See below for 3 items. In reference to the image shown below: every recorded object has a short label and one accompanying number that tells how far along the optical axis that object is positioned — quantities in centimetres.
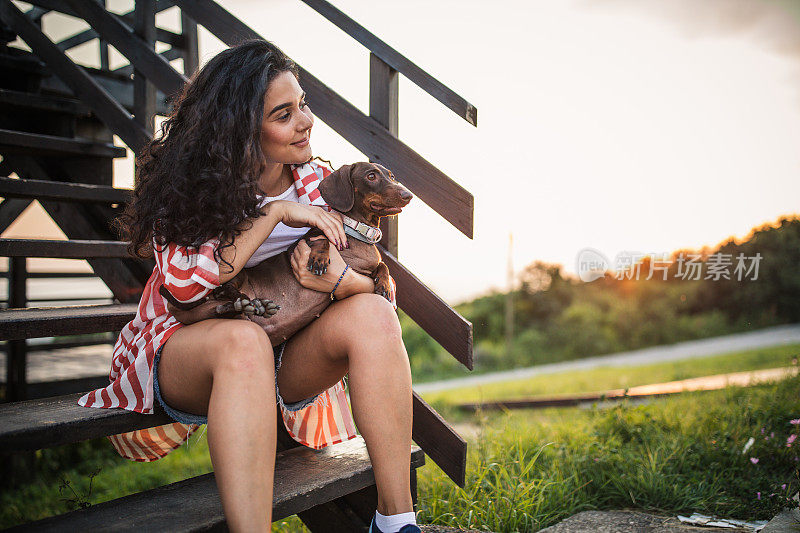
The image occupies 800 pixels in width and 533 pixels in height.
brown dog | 158
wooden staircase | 150
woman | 133
